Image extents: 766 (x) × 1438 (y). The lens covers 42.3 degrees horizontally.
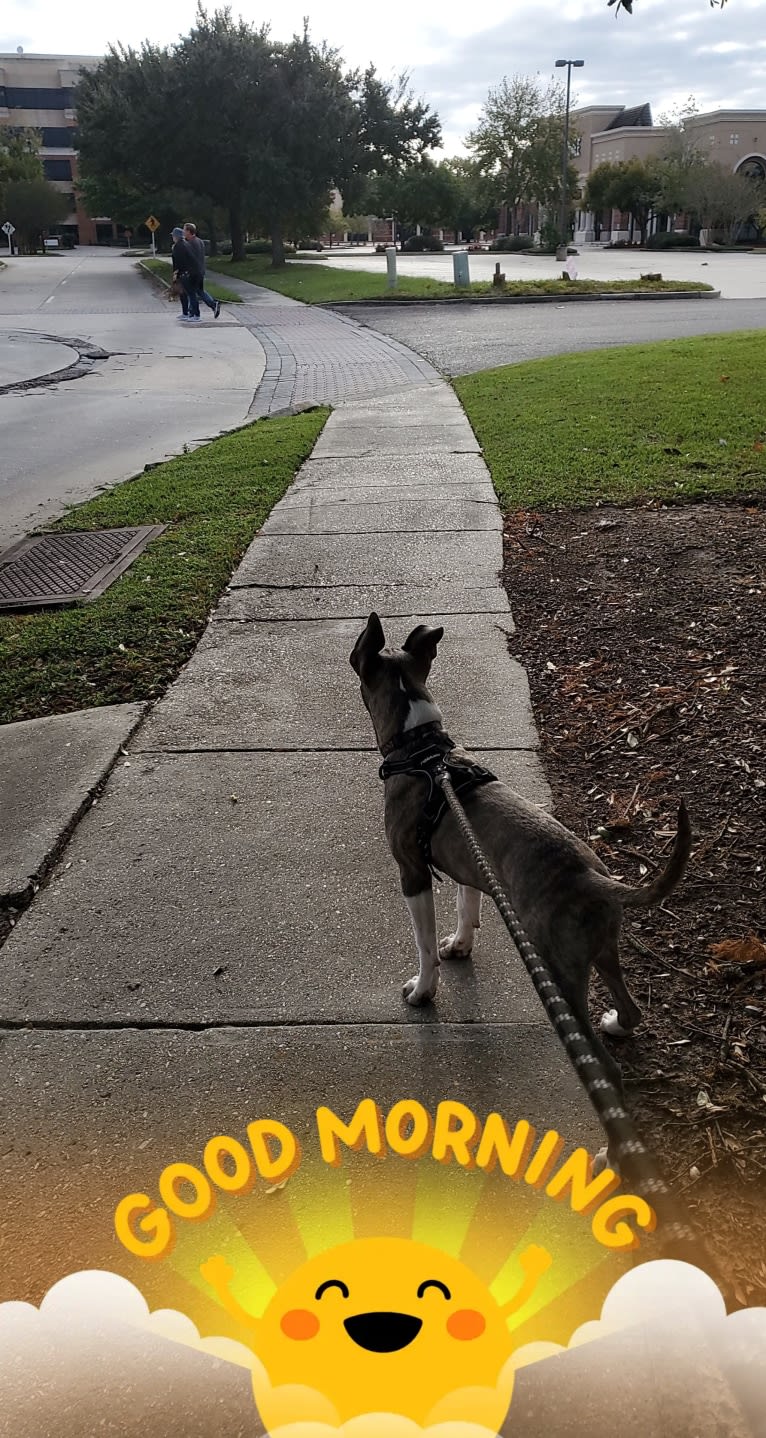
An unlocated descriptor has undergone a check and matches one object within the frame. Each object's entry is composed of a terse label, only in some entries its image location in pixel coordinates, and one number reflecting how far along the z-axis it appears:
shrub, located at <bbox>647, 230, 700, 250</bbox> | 67.31
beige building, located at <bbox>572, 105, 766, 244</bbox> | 79.44
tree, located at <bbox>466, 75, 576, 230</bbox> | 71.25
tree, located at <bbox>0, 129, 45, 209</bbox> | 70.56
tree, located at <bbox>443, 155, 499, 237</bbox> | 78.06
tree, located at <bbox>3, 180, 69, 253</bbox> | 73.19
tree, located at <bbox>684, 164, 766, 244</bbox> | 66.62
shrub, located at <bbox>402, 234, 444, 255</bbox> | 77.31
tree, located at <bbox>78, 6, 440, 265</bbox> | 42.28
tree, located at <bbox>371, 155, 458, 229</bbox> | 74.75
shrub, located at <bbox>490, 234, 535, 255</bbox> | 69.75
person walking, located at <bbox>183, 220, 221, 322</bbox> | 27.77
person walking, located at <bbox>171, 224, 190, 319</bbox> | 26.59
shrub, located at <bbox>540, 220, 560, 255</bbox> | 63.25
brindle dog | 2.48
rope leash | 1.69
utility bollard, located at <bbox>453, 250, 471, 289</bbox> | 30.62
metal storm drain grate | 6.70
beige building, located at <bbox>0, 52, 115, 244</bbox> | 101.31
